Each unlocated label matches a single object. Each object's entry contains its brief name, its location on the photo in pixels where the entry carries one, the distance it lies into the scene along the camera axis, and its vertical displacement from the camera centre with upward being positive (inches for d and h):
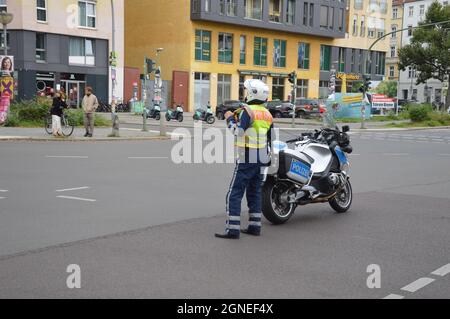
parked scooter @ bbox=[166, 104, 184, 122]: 1440.7 -38.9
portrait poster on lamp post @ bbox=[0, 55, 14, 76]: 928.9 +48.2
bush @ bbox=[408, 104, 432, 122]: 1706.4 -27.9
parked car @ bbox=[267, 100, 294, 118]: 1831.9 -25.9
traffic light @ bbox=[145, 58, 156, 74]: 944.3 +53.6
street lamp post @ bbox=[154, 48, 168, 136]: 941.5 -44.4
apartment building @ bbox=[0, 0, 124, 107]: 1641.2 +153.4
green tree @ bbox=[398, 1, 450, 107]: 2256.9 +216.4
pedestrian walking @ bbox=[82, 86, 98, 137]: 824.9 -14.7
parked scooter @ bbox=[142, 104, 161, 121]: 1496.1 -37.4
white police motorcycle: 303.4 -40.4
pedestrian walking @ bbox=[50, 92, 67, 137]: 796.0 -22.0
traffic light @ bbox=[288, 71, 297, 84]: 1408.7 +58.0
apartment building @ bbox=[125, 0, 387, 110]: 2016.5 +217.1
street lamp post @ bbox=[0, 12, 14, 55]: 930.7 +123.7
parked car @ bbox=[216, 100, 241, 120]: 1704.0 -19.7
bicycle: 852.6 -45.0
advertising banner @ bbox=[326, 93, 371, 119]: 1766.7 -9.4
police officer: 275.9 -25.6
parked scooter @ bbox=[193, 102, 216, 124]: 1421.0 -41.3
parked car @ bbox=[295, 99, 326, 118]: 1827.0 -18.7
